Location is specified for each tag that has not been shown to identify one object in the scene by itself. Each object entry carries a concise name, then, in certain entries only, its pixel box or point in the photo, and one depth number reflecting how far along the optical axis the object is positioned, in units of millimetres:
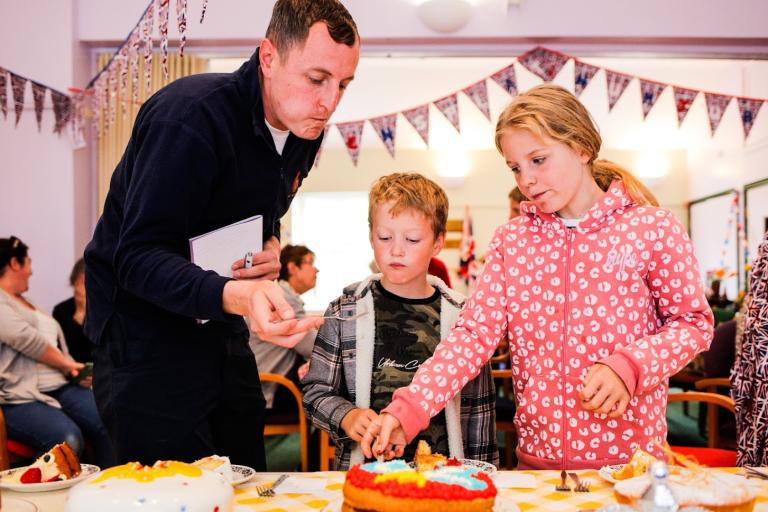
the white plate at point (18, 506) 1144
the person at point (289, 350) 3766
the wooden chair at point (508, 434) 3531
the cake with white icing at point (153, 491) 820
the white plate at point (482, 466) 1332
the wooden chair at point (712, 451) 2613
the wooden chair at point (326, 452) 3037
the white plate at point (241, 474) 1274
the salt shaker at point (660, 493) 753
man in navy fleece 1257
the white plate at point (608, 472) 1264
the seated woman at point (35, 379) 3465
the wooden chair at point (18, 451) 3291
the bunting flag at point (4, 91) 4562
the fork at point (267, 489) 1231
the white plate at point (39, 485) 1291
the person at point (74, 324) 4613
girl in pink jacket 1529
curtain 5191
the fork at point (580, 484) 1235
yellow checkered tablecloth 1153
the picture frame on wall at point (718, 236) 7656
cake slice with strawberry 1339
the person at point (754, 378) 2094
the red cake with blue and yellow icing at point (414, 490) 899
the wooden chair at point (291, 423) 3463
